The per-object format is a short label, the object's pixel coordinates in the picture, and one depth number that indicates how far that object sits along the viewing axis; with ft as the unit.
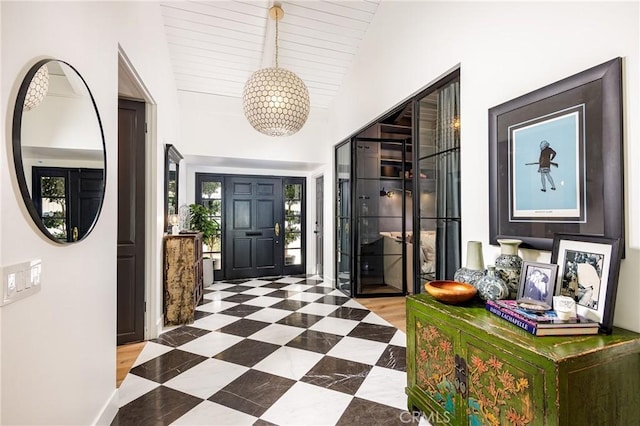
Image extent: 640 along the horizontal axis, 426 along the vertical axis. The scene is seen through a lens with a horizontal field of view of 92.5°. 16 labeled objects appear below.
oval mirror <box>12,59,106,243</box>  3.53
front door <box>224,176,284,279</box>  18.85
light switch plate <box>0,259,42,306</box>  3.16
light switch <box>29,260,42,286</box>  3.58
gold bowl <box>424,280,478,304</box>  5.36
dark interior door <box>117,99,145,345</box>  9.49
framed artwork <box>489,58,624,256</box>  4.35
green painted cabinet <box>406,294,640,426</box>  3.51
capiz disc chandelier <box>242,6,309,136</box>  8.71
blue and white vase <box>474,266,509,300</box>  5.22
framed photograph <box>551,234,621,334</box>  3.99
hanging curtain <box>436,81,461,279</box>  7.82
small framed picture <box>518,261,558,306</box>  4.61
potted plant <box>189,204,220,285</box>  15.31
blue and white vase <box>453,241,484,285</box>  5.91
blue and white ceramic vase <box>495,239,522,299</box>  5.36
